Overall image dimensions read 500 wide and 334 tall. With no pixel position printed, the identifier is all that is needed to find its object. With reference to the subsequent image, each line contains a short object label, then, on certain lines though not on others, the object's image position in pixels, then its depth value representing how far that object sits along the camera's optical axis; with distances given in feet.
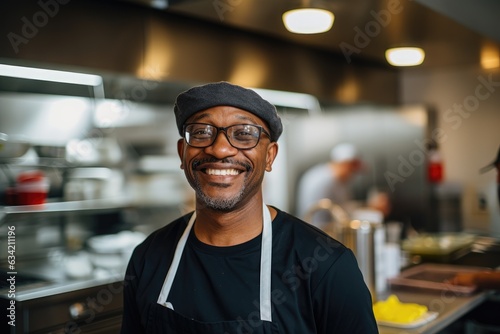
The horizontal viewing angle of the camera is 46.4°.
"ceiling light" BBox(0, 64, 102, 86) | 7.55
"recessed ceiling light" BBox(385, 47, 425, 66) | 11.09
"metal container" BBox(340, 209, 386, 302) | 7.94
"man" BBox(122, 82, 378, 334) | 4.66
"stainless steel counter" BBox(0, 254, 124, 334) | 6.79
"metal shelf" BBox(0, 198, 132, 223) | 7.80
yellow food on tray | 6.93
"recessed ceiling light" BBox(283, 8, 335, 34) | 8.02
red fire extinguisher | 15.40
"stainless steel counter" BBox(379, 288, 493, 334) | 6.85
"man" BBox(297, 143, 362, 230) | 16.08
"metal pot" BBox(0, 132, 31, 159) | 8.08
